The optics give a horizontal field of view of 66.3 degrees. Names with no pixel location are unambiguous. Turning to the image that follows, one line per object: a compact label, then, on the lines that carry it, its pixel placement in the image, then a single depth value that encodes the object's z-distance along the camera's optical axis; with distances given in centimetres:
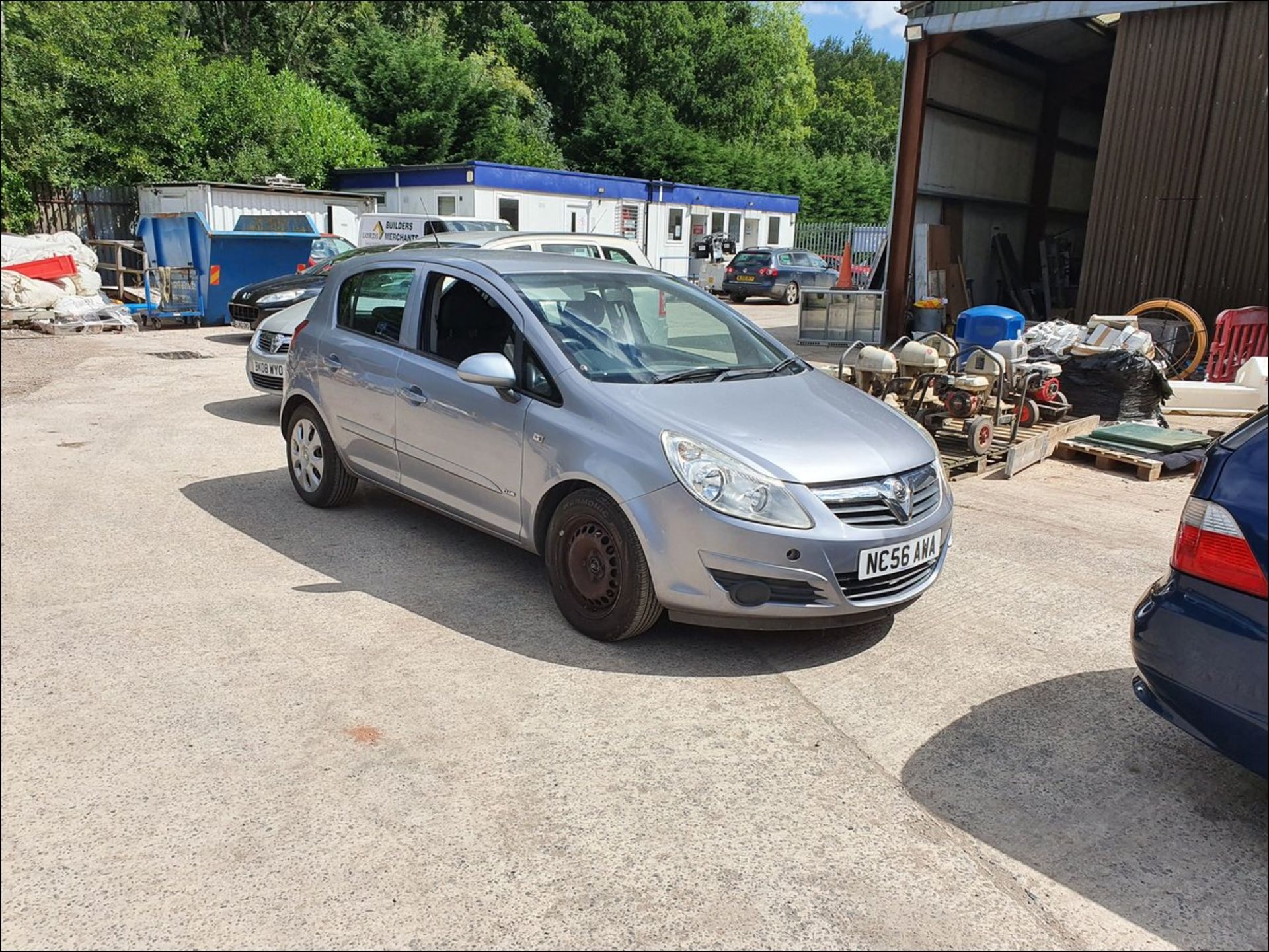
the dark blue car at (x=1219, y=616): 271
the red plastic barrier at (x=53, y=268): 1463
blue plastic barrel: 895
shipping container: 1994
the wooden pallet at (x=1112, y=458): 770
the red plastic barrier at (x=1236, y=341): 1137
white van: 1923
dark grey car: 2538
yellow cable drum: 1174
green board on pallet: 805
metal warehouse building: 1170
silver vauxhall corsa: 385
